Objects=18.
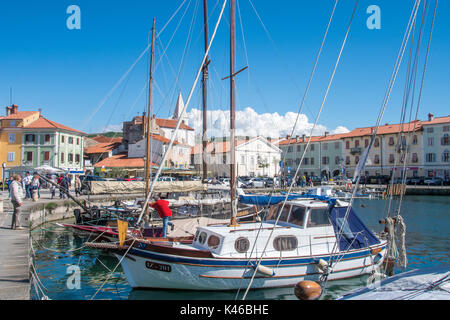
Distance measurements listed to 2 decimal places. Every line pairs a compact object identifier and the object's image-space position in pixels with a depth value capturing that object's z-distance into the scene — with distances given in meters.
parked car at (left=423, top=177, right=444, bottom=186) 58.36
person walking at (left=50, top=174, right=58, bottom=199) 29.24
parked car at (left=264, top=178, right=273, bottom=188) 56.34
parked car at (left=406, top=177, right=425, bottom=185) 61.06
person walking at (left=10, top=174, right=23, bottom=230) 13.74
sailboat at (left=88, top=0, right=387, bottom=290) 10.33
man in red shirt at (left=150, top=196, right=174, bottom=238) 12.83
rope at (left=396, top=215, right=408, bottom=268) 11.37
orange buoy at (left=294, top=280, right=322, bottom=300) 5.53
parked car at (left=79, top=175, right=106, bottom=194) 34.40
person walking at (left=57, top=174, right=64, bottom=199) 29.34
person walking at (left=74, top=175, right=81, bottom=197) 30.07
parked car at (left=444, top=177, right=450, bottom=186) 58.62
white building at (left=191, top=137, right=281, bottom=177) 73.50
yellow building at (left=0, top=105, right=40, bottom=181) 56.28
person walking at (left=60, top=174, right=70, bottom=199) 27.53
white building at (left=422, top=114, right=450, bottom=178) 63.03
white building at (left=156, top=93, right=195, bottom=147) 81.12
